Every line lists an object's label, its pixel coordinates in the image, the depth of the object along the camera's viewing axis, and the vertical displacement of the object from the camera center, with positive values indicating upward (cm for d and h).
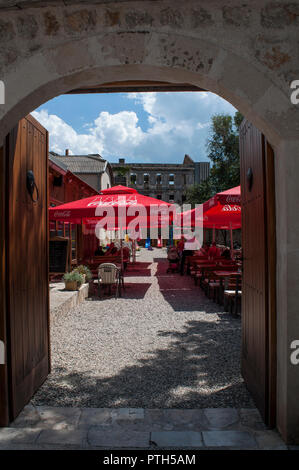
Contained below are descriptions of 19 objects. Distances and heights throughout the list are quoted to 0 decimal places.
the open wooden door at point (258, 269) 258 -32
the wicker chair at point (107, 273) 834 -95
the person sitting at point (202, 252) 1298 -73
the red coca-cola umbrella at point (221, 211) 663 +60
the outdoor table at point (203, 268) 863 -88
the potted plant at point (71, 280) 784 -106
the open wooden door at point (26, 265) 283 -28
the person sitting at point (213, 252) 1136 -62
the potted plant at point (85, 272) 899 -101
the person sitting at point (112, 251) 1386 -68
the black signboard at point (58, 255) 855 -50
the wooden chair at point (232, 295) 646 -120
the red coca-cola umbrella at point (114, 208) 785 +63
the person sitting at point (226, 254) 1150 -70
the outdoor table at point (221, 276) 732 -93
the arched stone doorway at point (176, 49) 237 +133
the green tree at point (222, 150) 2784 +700
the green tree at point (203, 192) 2868 +366
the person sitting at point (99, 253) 1330 -71
